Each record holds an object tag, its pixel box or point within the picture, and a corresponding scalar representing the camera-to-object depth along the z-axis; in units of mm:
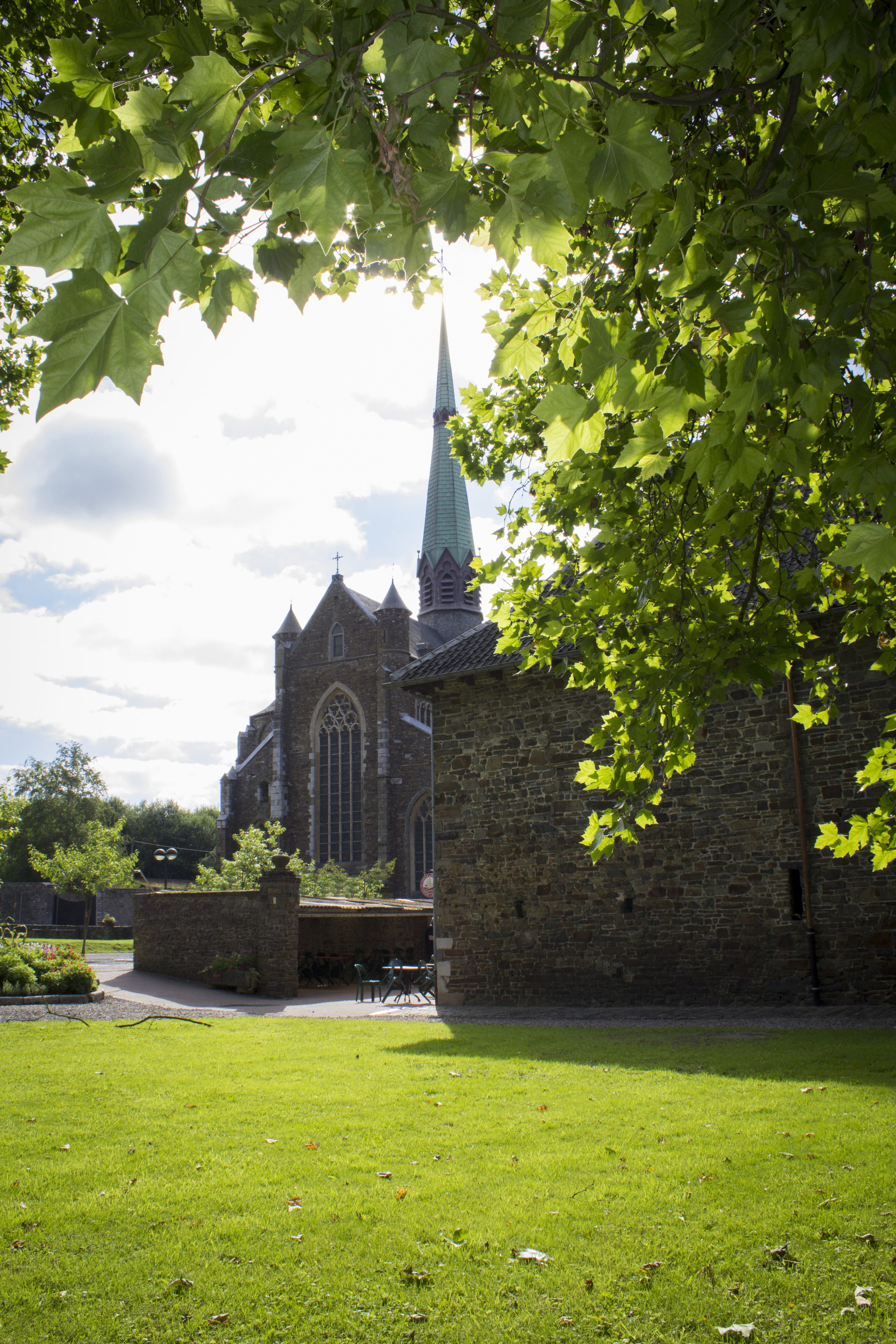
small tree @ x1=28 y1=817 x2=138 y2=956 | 39469
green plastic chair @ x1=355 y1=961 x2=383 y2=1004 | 17906
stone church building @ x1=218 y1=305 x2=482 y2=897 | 39000
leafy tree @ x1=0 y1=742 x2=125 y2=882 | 63938
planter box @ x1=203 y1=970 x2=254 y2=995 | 18578
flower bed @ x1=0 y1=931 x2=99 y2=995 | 15000
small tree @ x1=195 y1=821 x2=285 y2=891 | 29219
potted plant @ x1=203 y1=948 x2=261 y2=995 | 18609
